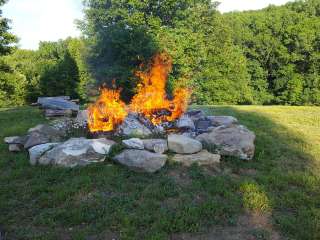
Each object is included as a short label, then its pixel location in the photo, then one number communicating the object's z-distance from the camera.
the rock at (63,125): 11.05
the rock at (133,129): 10.55
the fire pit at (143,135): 8.97
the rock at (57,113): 13.64
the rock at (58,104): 14.05
